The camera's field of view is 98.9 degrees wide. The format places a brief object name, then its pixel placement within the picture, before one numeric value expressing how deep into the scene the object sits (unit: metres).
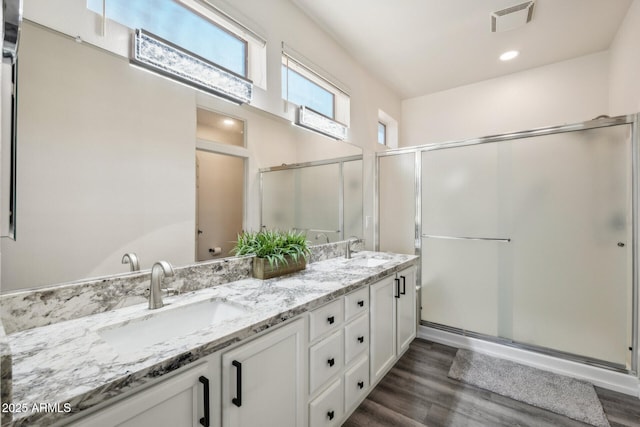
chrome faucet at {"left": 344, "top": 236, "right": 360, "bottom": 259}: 2.44
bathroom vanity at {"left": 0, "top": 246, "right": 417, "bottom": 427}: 0.66
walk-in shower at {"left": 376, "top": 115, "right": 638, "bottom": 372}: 1.98
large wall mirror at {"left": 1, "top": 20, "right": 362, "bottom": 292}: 0.97
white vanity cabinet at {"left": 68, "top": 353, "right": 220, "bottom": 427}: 0.67
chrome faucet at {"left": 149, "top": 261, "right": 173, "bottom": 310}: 1.13
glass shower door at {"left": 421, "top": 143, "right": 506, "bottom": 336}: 2.48
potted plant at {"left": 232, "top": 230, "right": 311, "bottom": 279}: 1.66
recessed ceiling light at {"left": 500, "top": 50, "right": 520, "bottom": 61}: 2.54
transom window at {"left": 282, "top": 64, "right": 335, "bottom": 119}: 1.98
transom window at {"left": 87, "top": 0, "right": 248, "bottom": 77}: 1.19
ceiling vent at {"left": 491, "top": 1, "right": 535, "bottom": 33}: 1.96
